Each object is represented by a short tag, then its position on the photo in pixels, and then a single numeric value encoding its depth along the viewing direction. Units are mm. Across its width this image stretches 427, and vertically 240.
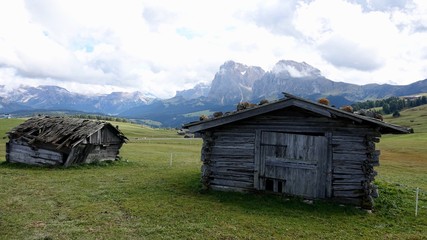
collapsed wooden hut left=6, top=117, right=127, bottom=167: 28578
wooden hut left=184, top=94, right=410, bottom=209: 16797
